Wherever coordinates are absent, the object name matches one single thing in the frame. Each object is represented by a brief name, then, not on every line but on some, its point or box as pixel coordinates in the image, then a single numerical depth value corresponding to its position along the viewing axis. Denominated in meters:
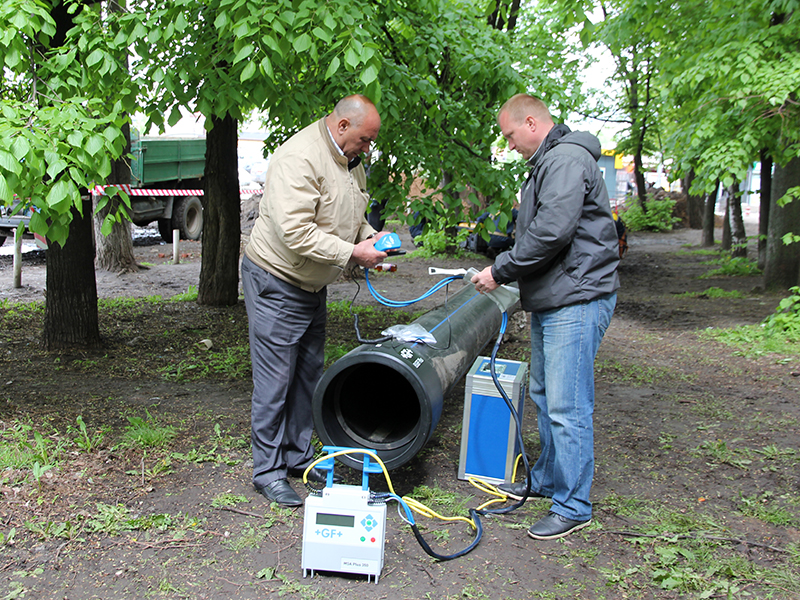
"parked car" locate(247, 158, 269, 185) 28.27
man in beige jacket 3.29
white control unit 2.84
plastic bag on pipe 3.71
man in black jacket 3.14
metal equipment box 3.82
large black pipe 3.43
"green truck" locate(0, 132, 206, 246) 14.16
